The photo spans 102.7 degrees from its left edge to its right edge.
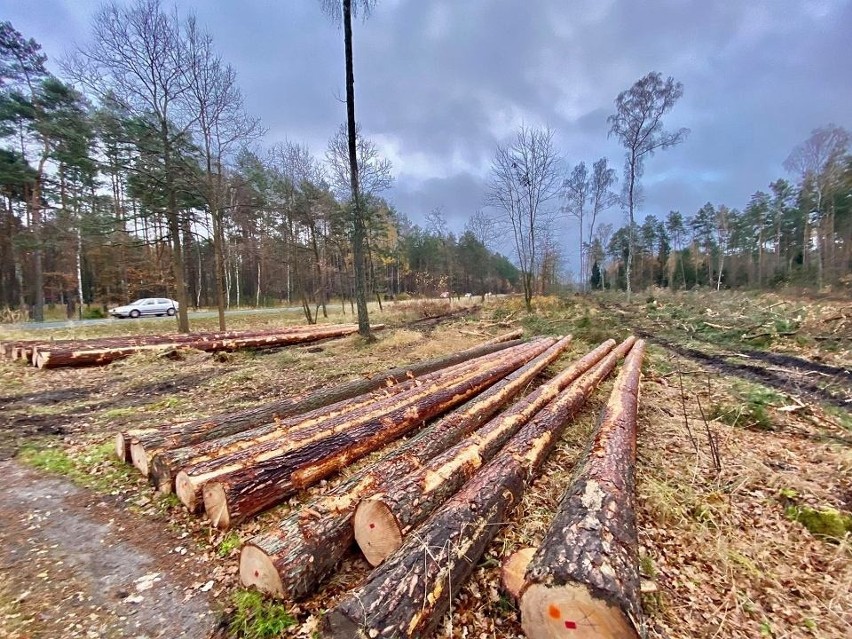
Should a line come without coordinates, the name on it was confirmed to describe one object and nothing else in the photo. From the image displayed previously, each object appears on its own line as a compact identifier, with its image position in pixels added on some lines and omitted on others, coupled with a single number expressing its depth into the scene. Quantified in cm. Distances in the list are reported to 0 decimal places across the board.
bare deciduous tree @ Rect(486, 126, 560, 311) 1916
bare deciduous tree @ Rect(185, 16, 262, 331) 1169
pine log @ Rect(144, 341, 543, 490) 294
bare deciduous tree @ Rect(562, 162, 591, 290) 2750
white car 1991
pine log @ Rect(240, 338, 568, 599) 192
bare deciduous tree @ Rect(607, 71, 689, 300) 1973
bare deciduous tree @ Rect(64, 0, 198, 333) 1041
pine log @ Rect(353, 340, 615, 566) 217
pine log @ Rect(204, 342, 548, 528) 259
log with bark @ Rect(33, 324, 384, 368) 721
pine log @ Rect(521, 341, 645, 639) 150
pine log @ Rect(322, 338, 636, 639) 159
